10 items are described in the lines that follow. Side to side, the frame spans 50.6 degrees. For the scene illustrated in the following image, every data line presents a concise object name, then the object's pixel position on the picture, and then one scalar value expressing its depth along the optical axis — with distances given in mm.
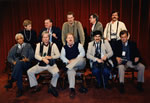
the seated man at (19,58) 3357
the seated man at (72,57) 3270
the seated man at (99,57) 3357
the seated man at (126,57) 3311
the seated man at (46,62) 3328
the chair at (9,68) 3674
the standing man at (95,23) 3969
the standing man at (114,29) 3943
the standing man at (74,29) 4027
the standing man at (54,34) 4156
